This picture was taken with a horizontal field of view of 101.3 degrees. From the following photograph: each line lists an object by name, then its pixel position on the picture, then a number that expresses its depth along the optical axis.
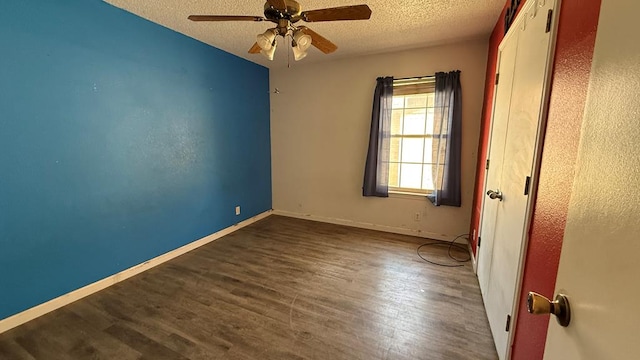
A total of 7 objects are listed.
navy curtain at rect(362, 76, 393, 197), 3.51
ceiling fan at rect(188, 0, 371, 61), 1.53
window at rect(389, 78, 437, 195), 3.44
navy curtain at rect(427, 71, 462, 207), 3.16
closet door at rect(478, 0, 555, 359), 1.33
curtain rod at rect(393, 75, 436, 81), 3.29
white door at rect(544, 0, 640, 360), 0.43
